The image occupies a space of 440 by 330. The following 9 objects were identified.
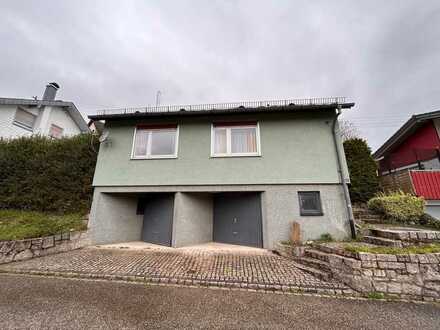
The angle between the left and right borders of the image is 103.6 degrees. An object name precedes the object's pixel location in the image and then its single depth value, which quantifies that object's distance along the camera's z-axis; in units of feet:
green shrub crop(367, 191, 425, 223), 19.75
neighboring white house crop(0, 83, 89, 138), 36.63
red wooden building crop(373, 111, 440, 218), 22.85
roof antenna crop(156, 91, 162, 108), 33.94
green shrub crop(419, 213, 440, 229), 18.65
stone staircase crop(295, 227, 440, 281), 13.33
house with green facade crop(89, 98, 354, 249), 20.58
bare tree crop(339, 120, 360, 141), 58.03
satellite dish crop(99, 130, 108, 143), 23.60
